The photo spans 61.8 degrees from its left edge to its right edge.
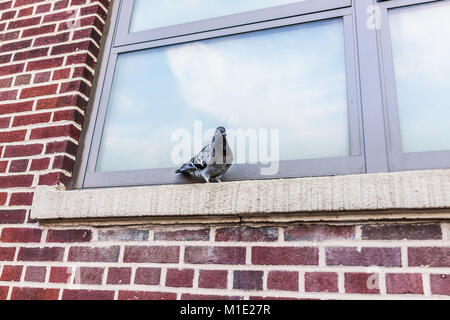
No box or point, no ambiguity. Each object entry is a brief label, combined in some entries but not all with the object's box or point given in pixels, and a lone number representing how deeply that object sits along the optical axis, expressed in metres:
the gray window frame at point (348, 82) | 1.58
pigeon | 1.62
